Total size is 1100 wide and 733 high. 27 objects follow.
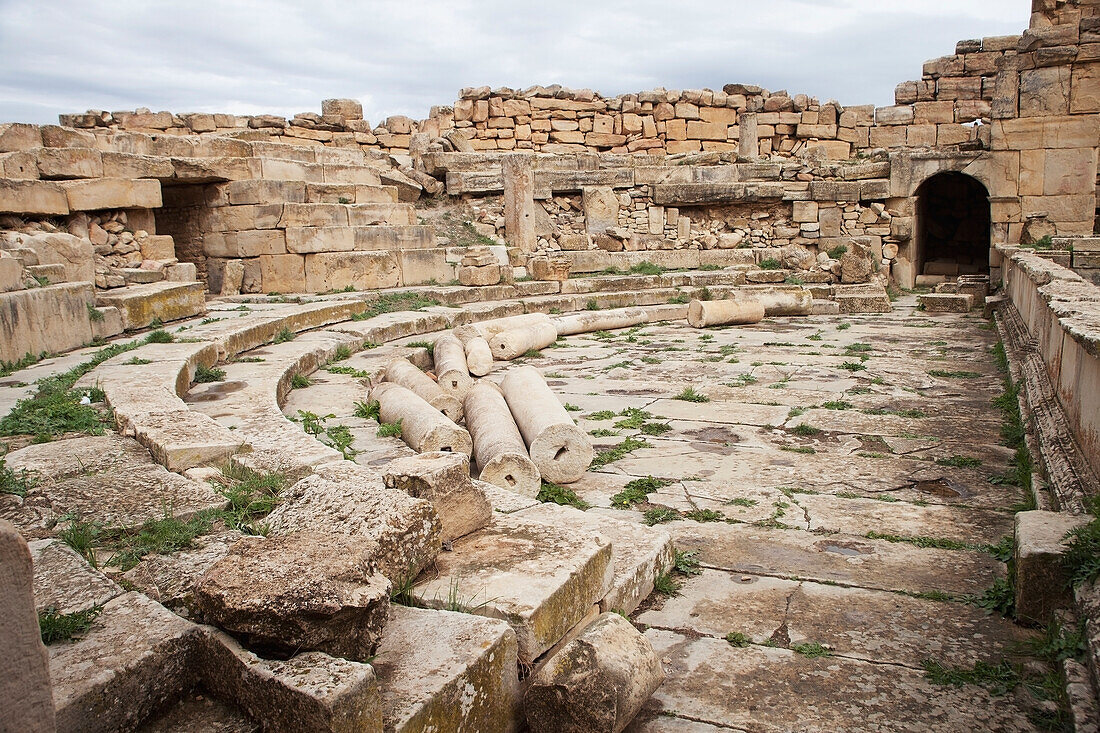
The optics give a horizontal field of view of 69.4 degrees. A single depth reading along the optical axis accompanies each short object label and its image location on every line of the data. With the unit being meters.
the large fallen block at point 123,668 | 2.06
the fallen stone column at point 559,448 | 5.48
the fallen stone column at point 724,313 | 12.59
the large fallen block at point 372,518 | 2.88
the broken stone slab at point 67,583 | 2.49
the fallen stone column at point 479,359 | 8.85
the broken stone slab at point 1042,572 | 3.23
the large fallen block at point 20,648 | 1.69
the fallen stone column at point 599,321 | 12.07
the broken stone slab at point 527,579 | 2.89
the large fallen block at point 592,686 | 2.59
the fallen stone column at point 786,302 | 13.59
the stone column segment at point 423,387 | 6.81
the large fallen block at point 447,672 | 2.29
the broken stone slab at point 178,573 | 2.68
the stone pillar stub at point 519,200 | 15.58
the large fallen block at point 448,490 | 3.46
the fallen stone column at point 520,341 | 10.09
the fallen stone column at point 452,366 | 7.76
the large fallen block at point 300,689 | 2.04
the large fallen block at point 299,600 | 2.27
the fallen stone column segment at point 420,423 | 5.61
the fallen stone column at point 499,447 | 5.05
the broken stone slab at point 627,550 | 3.58
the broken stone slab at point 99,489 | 3.29
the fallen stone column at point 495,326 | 9.50
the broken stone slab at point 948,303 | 13.73
